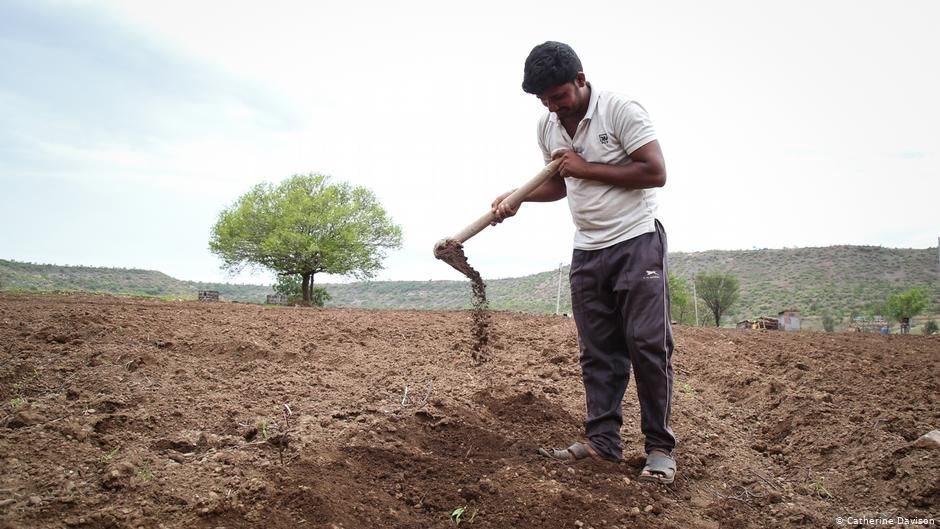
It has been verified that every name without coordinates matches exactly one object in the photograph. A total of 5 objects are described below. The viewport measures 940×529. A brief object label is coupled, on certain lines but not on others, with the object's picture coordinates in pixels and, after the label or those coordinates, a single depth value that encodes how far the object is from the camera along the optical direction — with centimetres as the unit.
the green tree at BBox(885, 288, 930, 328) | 3828
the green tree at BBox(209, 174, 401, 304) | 3050
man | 309
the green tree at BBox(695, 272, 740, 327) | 4429
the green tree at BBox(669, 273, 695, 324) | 4406
